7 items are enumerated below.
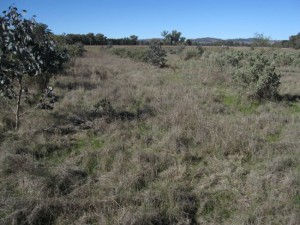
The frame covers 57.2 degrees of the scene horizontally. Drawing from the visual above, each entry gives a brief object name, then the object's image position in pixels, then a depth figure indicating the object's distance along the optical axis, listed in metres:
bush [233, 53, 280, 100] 9.48
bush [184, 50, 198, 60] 28.83
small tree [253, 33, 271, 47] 35.19
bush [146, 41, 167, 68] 21.25
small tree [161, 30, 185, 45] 73.80
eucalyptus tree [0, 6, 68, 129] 5.73
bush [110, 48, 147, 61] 26.32
